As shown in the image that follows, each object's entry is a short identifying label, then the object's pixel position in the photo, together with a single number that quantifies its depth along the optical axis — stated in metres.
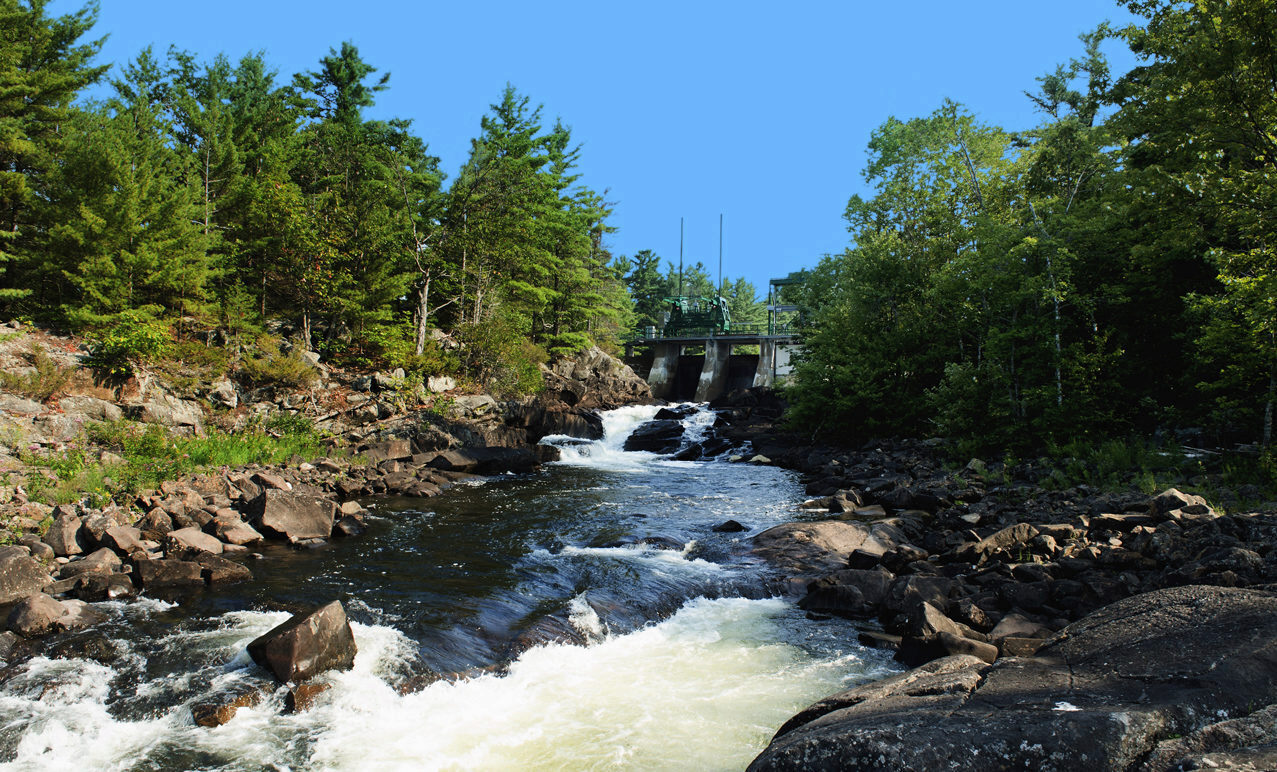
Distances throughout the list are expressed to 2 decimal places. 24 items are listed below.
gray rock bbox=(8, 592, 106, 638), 7.04
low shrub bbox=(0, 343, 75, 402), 14.30
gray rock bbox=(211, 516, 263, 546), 10.90
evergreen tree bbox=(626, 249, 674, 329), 69.38
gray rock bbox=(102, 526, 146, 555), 9.48
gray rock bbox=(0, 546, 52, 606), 7.90
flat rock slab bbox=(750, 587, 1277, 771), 3.54
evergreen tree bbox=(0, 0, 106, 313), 18.61
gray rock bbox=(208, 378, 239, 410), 18.42
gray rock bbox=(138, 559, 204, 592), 8.84
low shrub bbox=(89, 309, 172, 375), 16.23
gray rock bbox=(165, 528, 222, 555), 9.92
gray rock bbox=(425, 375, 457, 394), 24.67
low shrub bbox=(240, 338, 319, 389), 19.97
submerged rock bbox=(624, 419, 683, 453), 28.25
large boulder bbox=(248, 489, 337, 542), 11.48
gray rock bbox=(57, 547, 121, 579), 8.66
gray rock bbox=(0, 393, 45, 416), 13.50
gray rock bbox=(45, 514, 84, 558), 9.25
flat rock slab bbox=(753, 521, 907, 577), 10.84
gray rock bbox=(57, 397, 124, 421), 14.56
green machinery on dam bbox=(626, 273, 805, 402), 45.81
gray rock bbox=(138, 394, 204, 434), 15.88
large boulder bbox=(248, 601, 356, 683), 6.26
